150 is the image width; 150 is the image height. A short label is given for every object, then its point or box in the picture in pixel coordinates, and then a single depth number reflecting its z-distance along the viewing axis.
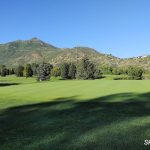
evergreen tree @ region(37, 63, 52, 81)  76.56
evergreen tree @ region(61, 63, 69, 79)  82.15
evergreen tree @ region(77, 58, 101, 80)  73.69
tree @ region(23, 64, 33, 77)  91.73
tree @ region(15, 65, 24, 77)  96.31
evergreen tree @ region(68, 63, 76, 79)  82.16
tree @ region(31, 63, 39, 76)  95.94
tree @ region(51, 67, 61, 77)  88.30
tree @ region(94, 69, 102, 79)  73.51
